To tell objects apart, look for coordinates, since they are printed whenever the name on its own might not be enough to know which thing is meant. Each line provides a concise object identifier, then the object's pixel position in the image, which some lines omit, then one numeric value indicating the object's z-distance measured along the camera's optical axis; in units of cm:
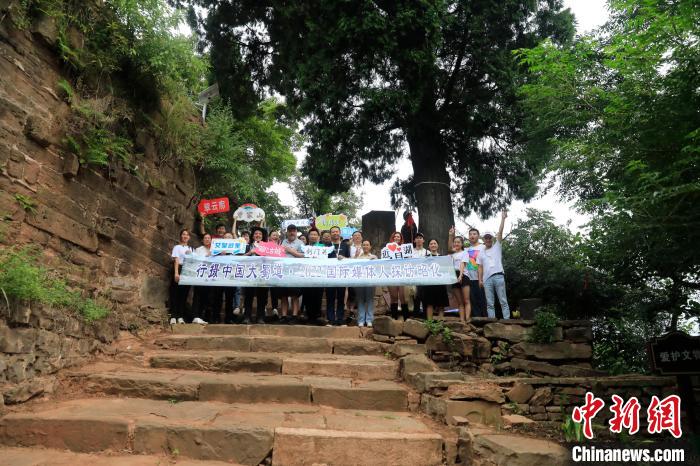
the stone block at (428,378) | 405
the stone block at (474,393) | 385
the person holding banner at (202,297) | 667
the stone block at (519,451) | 291
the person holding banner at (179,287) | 652
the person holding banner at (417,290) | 691
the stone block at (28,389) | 349
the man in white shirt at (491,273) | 637
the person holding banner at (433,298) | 660
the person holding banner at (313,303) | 686
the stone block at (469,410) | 373
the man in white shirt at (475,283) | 669
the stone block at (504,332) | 582
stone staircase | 311
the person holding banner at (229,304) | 684
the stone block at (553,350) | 579
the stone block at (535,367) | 570
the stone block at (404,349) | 519
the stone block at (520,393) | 432
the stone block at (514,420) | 366
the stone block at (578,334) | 586
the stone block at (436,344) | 552
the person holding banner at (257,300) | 663
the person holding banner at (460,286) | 651
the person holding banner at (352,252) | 713
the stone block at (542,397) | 448
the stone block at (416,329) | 564
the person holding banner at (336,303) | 676
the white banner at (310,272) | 649
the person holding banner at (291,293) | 693
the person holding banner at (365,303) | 664
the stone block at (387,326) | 580
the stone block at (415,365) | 458
